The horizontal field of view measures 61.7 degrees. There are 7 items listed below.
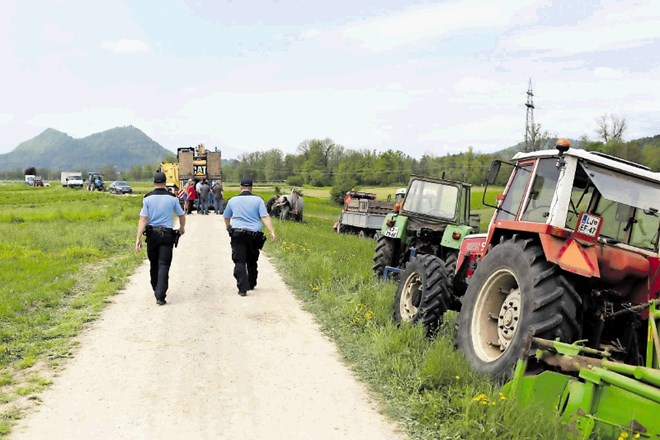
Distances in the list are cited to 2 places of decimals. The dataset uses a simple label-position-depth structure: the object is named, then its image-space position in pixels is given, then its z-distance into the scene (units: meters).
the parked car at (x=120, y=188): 57.53
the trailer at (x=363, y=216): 24.64
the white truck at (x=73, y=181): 71.06
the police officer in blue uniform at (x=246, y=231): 9.02
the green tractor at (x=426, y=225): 9.44
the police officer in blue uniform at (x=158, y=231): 8.25
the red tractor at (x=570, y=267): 4.53
